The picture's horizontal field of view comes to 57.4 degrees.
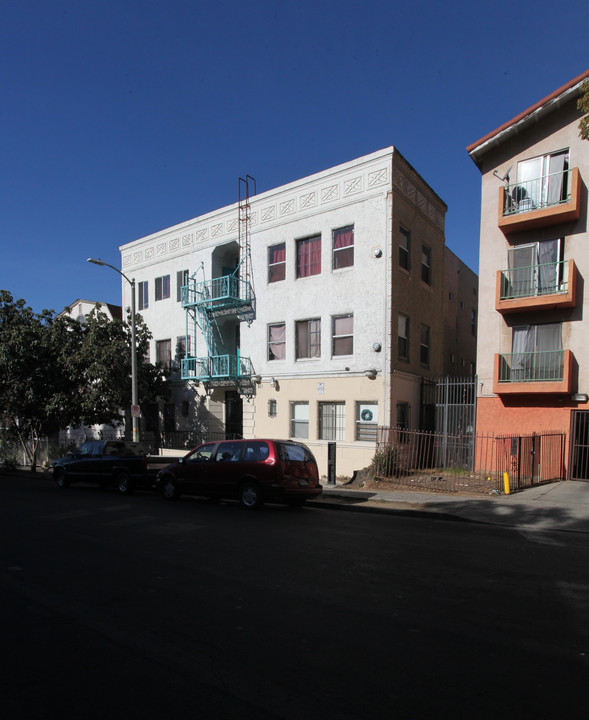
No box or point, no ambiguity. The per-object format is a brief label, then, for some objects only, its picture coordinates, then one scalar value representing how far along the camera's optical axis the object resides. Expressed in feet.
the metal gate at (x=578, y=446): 51.75
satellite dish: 58.34
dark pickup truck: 49.78
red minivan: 37.65
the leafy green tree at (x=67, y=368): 69.00
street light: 63.67
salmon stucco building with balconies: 52.42
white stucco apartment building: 58.49
